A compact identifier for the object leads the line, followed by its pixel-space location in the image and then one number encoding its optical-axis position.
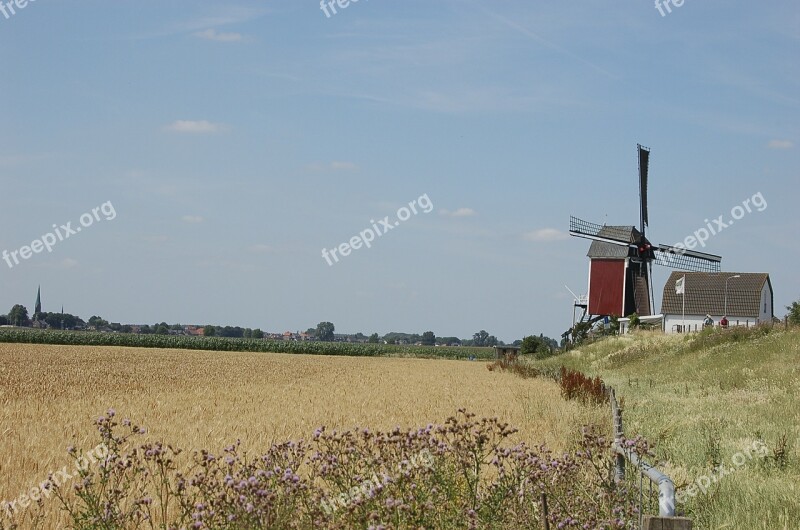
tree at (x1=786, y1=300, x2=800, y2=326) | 62.65
